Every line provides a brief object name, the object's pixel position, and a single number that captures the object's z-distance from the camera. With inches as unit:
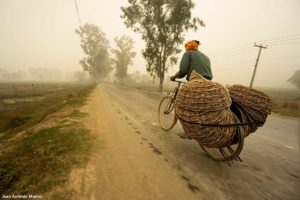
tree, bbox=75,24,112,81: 2106.3
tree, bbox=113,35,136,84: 2161.7
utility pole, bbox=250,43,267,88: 1078.9
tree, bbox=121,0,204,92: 918.4
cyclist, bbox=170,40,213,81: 149.1
